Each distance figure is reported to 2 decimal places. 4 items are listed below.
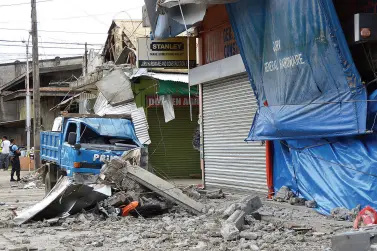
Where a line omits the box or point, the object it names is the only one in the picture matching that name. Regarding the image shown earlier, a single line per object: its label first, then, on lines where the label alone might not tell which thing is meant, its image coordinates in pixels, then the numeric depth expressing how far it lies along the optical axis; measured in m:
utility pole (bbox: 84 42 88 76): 34.80
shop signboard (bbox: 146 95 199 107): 22.62
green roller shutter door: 23.25
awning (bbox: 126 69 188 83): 21.41
